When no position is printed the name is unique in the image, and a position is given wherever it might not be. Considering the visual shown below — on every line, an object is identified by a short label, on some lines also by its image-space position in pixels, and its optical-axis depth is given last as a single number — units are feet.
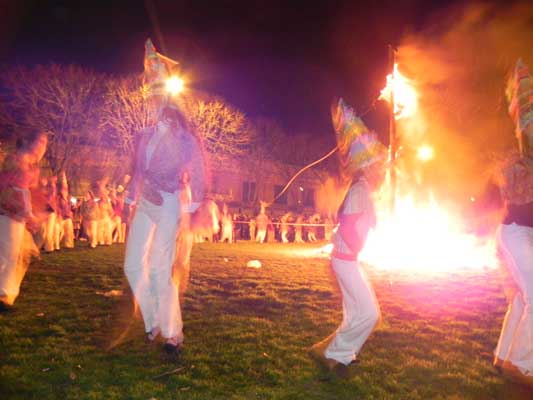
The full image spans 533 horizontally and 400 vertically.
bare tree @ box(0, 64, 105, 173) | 78.28
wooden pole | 42.45
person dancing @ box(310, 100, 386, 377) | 12.83
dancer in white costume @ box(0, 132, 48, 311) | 16.84
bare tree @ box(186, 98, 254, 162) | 88.07
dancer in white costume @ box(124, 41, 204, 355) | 13.58
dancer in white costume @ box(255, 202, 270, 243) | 74.95
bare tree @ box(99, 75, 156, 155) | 80.64
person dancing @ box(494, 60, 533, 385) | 12.42
